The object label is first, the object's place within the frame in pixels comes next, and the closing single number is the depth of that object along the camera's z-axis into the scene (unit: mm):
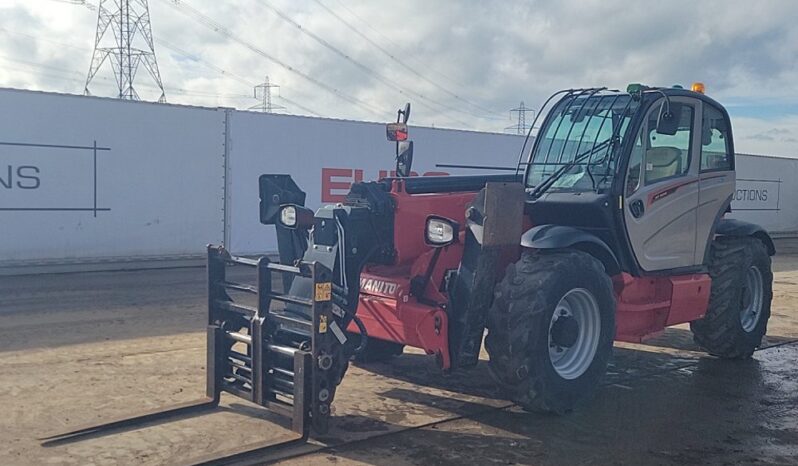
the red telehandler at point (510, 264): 5176
